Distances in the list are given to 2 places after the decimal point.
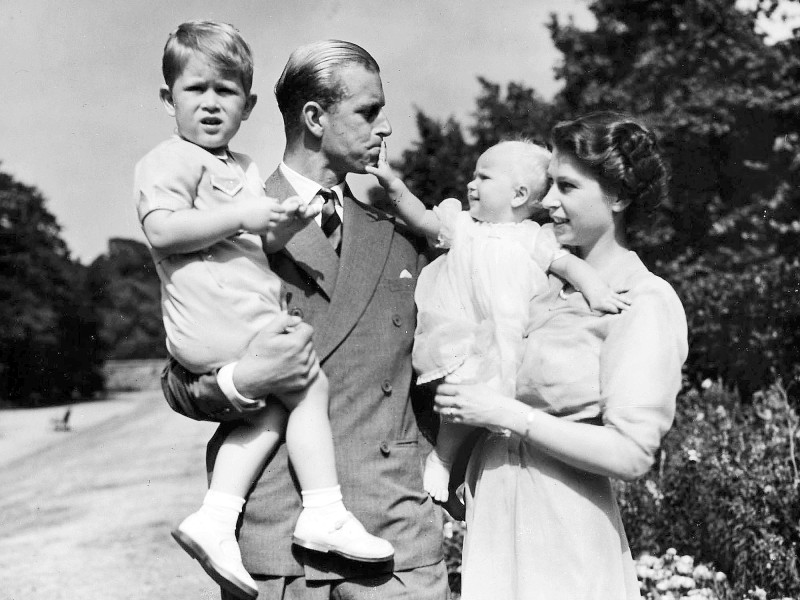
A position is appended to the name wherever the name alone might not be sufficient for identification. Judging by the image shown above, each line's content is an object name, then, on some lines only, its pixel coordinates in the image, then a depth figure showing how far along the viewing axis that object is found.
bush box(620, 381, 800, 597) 5.40
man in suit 2.70
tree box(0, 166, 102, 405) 31.94
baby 2.71
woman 2.50
